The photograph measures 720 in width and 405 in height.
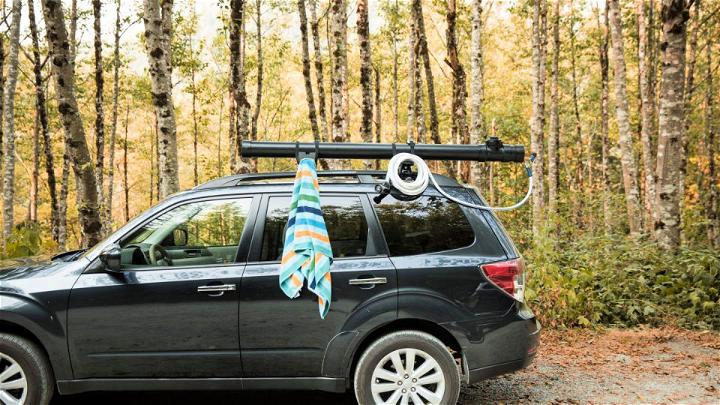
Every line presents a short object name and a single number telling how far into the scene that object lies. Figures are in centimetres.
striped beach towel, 413
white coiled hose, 441
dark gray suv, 423
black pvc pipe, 455
